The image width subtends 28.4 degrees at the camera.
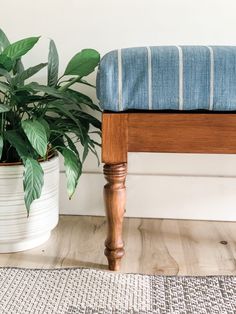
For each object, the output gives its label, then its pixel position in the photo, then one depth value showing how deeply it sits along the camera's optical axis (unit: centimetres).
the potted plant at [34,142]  98
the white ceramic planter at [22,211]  105
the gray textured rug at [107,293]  87
